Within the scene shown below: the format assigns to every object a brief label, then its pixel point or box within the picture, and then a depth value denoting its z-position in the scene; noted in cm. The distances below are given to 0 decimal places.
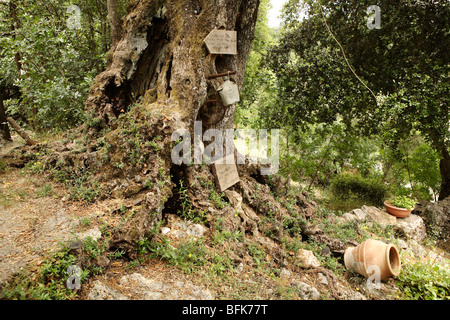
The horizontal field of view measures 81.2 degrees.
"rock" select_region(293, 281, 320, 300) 351
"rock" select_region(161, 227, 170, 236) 382
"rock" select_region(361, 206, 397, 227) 693
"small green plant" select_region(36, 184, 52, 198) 415
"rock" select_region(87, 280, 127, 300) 264
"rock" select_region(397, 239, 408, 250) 571
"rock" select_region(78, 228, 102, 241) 313
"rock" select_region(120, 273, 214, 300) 288
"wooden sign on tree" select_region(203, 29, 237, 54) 455
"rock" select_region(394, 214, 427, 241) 651
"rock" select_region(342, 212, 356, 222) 640
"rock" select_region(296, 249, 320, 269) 422
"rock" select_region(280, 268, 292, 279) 386
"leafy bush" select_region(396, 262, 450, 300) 380
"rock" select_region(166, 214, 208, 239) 391
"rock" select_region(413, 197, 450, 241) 741
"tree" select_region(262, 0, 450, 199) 592
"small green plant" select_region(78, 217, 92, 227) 334
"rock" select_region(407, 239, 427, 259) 580
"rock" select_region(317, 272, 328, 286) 397
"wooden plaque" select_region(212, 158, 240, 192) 477
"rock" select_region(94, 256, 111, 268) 295
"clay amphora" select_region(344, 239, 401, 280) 397
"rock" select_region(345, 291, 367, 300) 383
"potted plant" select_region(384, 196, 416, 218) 721
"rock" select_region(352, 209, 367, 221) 680
